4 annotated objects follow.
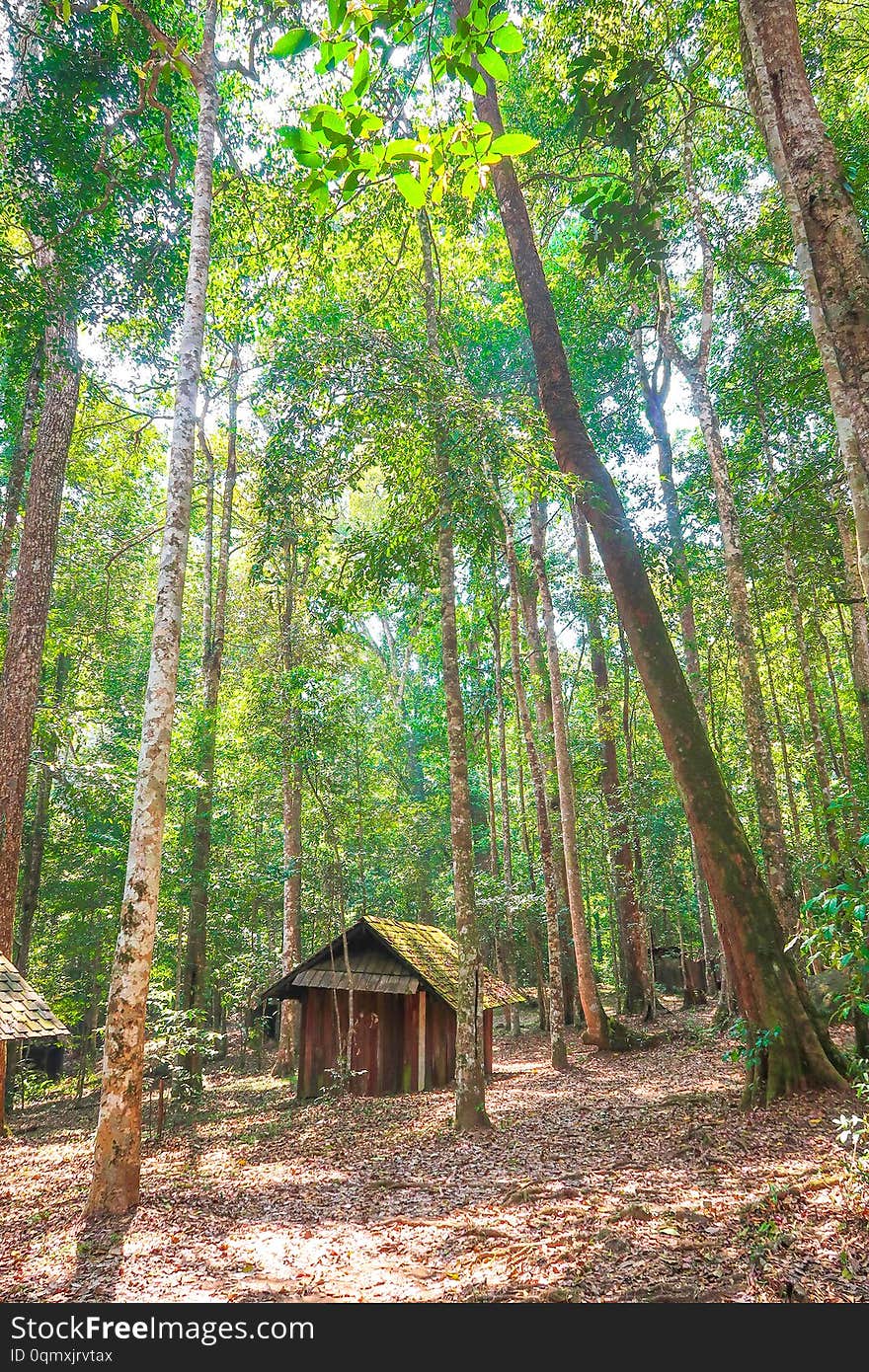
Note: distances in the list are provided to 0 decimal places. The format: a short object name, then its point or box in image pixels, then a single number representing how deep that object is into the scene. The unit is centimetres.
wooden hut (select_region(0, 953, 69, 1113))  727
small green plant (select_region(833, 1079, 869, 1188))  386
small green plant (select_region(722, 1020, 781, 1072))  711
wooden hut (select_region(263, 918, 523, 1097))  1341
